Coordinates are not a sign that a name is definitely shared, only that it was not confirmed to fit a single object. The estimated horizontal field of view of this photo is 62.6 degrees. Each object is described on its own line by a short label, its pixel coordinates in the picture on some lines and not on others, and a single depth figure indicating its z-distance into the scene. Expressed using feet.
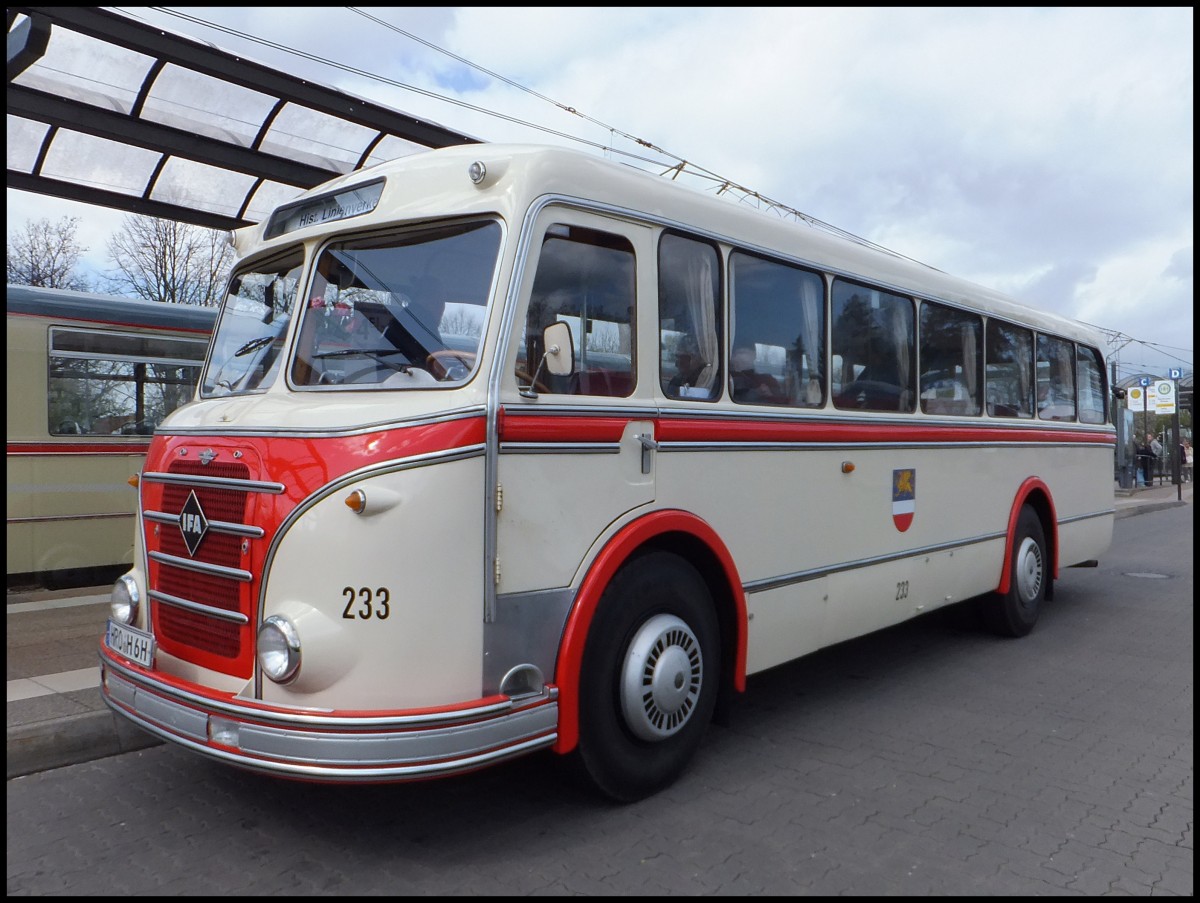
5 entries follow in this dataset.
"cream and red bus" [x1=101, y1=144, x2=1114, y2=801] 11.83
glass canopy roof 23.86
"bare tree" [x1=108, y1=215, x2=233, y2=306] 87.20
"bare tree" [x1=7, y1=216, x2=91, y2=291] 84.02
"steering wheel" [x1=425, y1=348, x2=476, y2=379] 12.96
